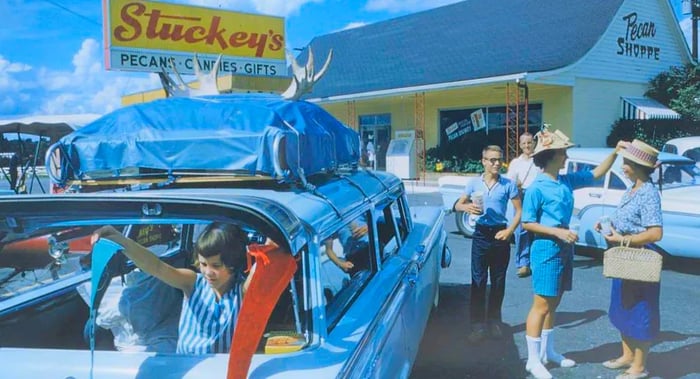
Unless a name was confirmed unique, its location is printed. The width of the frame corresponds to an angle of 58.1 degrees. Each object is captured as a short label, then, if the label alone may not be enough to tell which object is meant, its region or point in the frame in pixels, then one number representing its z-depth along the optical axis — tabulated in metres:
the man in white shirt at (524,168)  7.10
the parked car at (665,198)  7.20
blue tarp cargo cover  2.99
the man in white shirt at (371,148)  23.36
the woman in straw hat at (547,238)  4.26
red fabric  2.01
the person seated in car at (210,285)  2.48
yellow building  19.50
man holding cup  5.11
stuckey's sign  17.04
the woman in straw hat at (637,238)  4.15
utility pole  25.56
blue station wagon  2.21
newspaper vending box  21.78
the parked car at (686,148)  11.79
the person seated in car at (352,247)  3.02
